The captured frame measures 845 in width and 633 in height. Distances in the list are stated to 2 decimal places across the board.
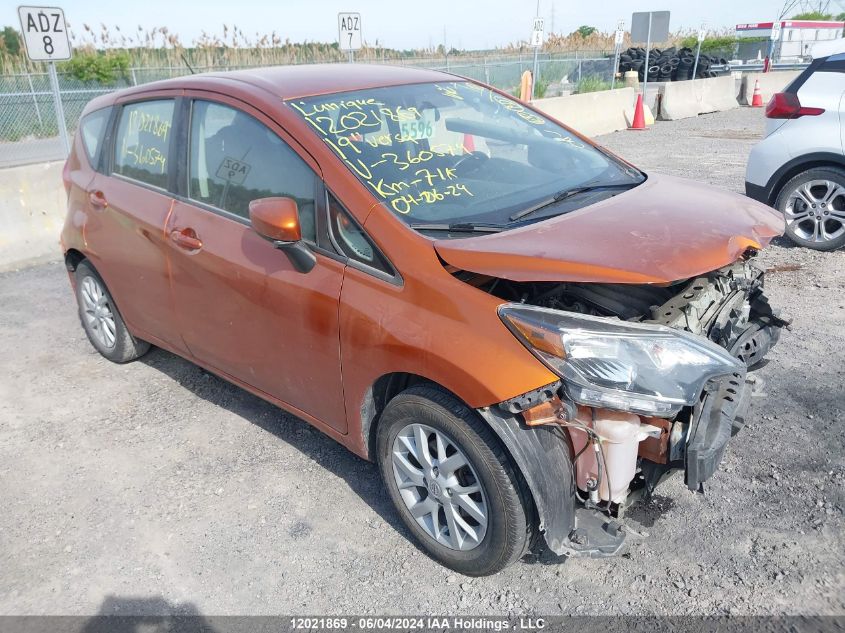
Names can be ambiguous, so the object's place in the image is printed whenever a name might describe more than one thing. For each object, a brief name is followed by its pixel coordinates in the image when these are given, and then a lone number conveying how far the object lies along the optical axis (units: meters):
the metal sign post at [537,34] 16.64
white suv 6.38
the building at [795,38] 40.36
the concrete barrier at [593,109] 14.94
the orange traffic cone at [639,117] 16.66
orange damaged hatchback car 2.46
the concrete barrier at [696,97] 18.34
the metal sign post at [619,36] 21.23
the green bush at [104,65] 19.86
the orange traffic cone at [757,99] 20.78
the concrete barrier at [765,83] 21.48
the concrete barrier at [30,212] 7.28
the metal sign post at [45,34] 7.75
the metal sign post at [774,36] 34.55
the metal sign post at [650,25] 18.42
